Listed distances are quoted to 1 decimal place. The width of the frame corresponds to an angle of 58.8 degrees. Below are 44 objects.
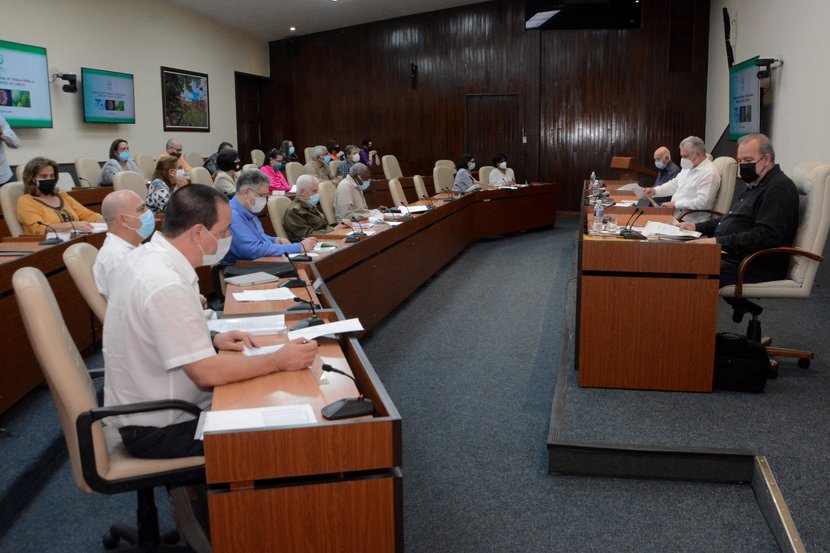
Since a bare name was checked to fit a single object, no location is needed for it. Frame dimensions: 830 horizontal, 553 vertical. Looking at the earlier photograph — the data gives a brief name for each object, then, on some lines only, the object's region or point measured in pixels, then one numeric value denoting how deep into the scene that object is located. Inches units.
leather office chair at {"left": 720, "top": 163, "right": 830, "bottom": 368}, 145.3
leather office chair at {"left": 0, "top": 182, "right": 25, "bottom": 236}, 188.9
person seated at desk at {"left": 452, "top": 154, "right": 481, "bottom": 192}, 380.2
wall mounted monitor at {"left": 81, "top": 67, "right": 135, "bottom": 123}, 346.0
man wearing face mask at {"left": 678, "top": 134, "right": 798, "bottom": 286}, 147.6
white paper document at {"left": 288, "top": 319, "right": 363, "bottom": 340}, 92.6
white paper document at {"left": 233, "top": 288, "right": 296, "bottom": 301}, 121.0
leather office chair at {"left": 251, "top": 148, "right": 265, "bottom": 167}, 465.1
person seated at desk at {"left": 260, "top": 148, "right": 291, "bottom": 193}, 348.3
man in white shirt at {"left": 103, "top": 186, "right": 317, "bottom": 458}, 75.7
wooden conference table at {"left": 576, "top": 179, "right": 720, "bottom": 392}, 135.4
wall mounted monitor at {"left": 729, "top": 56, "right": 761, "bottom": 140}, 307.9
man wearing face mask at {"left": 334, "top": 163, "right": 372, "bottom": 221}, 256.4
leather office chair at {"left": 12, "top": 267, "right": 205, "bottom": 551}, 73.7
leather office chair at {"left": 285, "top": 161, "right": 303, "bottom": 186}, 361.7
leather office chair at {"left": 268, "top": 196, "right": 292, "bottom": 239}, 201.2
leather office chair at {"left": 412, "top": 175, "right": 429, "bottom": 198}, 341.1
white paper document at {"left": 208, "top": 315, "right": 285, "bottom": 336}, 99.2
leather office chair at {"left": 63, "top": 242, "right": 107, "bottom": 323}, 115.3
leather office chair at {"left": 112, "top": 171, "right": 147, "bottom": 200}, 266.4
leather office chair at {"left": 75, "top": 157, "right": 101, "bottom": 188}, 327.0
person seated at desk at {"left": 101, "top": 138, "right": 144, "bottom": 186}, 311.4
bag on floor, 136.8
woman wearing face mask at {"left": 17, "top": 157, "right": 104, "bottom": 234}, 189.0
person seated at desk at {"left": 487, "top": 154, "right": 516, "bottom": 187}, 406.3
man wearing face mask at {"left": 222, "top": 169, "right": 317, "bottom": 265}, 165.5
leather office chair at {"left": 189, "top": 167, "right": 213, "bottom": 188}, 282.8
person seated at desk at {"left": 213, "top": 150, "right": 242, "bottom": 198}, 256.1
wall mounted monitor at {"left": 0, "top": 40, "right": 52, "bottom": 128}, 297.5
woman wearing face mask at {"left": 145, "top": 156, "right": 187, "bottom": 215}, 226.5
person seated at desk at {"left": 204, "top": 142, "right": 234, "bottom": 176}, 342.0
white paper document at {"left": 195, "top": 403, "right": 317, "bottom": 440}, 67.5
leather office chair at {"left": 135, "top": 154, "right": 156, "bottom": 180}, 373.4
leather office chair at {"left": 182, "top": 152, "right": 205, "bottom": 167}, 411.2
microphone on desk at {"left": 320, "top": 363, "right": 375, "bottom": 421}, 68.1
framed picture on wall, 412.8
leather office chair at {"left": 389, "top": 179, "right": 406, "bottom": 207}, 310.8
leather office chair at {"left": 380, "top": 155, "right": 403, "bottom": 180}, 450.0
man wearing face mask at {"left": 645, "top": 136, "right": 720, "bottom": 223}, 226.8
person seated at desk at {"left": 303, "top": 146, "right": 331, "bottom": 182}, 364.5
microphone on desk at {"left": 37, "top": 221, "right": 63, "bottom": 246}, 159.5
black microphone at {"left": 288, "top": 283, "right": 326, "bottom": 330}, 99.0
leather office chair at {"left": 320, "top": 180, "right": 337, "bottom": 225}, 251.4
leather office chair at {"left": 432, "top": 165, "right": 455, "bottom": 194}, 396.5
